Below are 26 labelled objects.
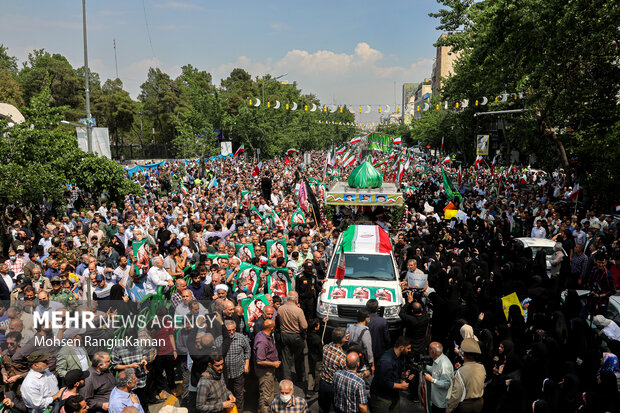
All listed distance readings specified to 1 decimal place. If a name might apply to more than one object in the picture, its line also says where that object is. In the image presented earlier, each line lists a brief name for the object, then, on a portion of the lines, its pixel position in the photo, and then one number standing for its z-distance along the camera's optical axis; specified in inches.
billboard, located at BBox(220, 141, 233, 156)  1149.7
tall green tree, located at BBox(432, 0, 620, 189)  563.5
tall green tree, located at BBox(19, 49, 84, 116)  2156.7
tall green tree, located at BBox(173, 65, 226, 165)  1423.5
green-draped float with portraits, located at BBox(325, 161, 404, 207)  707.4
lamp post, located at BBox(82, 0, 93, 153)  761.0
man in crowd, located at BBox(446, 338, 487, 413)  212.7
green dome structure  786.8
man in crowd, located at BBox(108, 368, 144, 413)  193.6
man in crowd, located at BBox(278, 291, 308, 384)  285.0
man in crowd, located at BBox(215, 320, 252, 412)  240.2
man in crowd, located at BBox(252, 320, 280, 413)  253.3
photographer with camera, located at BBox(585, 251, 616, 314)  353.2
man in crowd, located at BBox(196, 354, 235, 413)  201.9
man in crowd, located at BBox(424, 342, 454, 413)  218.2
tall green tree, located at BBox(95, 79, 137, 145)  2438.5
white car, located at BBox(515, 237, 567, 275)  486.0
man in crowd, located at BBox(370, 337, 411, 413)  213.3
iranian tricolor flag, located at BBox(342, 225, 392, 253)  398.3
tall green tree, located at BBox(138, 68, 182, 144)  2714.1
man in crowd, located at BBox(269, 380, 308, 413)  186.4
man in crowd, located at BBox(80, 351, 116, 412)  201.6
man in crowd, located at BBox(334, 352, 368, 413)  198.8
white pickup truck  339.0
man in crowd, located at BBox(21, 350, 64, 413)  213.6
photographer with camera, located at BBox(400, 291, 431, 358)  276.1
